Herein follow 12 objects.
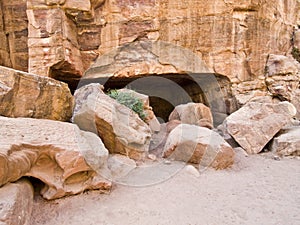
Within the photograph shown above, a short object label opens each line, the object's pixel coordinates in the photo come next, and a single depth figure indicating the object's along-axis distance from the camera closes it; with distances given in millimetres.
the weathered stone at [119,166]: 2640
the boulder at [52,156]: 1764
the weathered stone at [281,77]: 6113
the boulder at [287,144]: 3643
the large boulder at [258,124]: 3922
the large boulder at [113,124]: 2973
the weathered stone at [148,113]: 4203
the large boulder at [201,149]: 3139
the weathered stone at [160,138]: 3804
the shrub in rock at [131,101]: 3850
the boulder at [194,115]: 4941
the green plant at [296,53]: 6828
